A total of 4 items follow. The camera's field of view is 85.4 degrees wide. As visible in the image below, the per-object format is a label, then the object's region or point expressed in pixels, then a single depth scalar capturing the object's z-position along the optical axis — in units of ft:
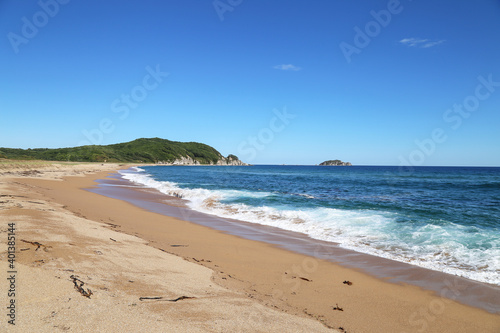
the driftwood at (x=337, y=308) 16.48
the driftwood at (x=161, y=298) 13.21
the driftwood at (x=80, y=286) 12.45
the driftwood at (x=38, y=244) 17.90
